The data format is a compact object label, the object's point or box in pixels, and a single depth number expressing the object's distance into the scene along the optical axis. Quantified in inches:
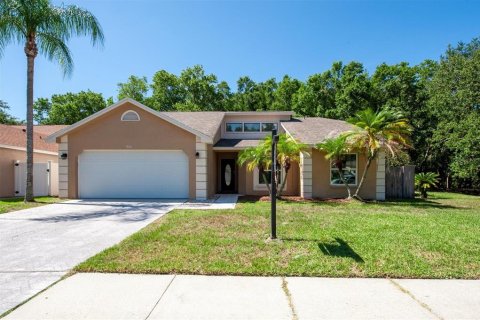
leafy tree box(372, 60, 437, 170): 940.6
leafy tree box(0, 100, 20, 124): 1562.5
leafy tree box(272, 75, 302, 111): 1284.4
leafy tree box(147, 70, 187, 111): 1438.2
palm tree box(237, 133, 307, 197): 487.5
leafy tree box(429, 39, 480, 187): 743.7
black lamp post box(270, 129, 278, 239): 251.6
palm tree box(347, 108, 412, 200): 479.8
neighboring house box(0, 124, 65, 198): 589.6
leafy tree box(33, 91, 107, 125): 1382.9
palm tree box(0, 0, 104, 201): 479.8
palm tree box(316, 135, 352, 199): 491.5
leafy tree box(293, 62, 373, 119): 983.0
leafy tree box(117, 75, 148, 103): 1482.5
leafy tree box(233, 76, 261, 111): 1439.5
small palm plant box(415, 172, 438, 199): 625.0
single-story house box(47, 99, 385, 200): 537.6
